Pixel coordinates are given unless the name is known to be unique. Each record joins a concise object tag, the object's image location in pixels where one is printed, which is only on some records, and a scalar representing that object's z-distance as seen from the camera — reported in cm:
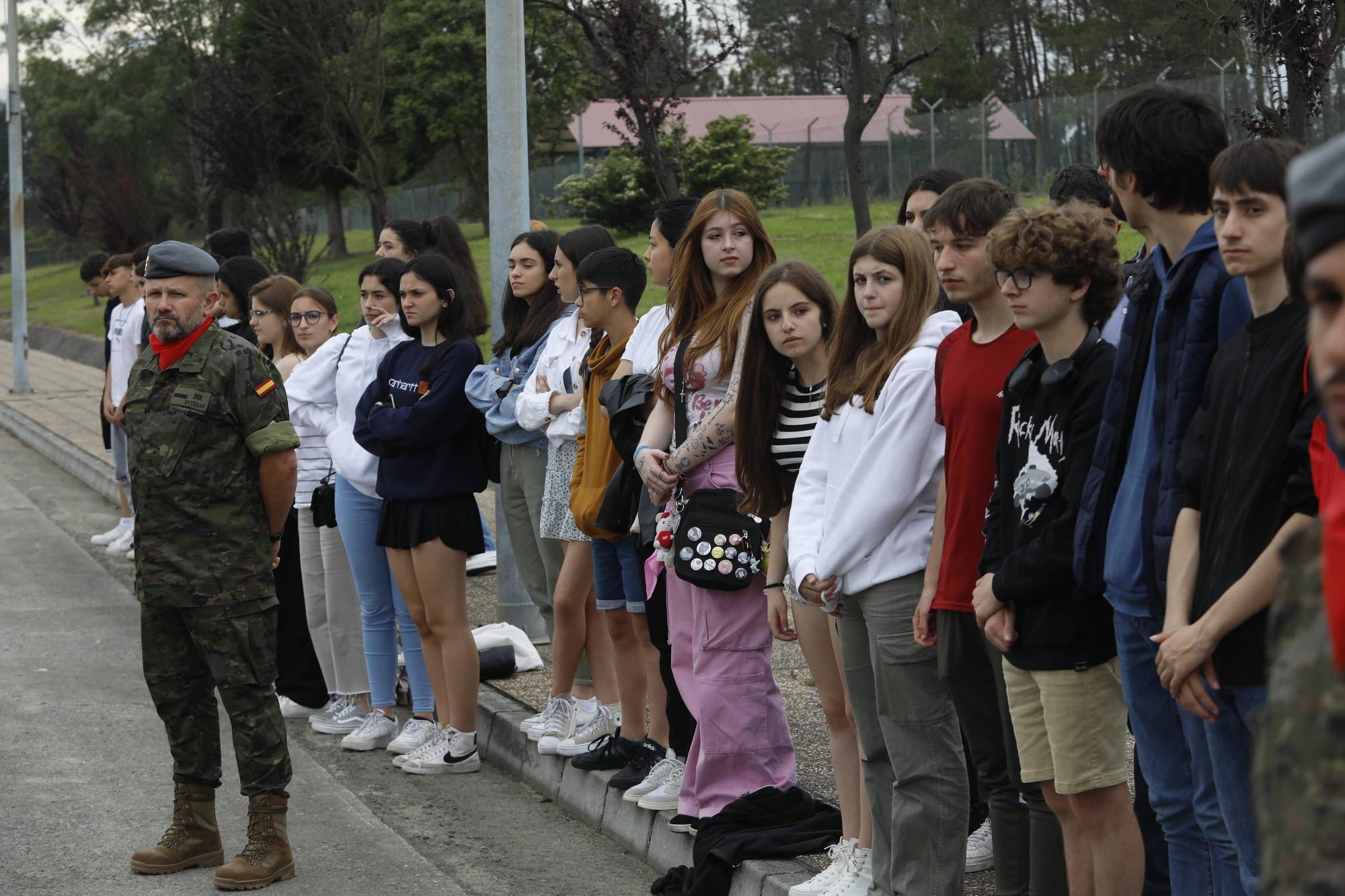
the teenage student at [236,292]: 862
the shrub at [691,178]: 3294
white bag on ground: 789
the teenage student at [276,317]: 805
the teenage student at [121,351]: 1176
